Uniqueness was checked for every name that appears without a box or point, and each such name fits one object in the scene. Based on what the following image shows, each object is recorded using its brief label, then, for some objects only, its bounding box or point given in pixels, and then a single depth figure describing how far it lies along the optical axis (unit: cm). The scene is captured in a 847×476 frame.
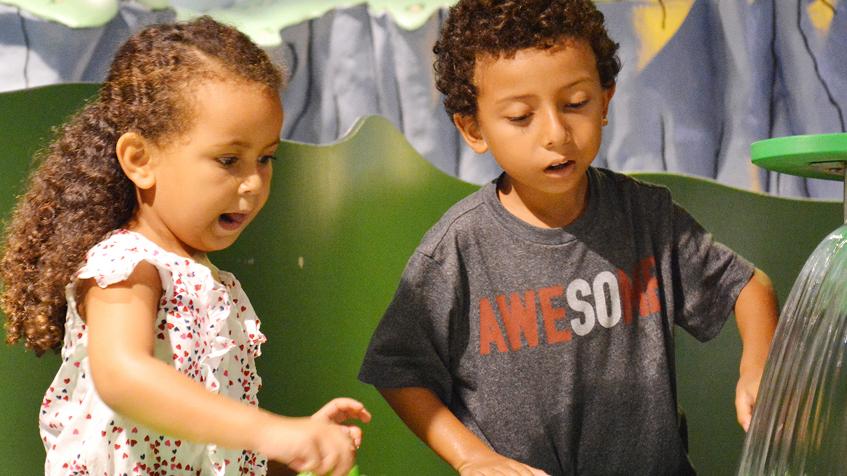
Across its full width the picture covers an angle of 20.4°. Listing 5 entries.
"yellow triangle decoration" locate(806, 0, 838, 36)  266
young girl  220
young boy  240
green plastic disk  208
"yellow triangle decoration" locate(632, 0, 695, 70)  267
